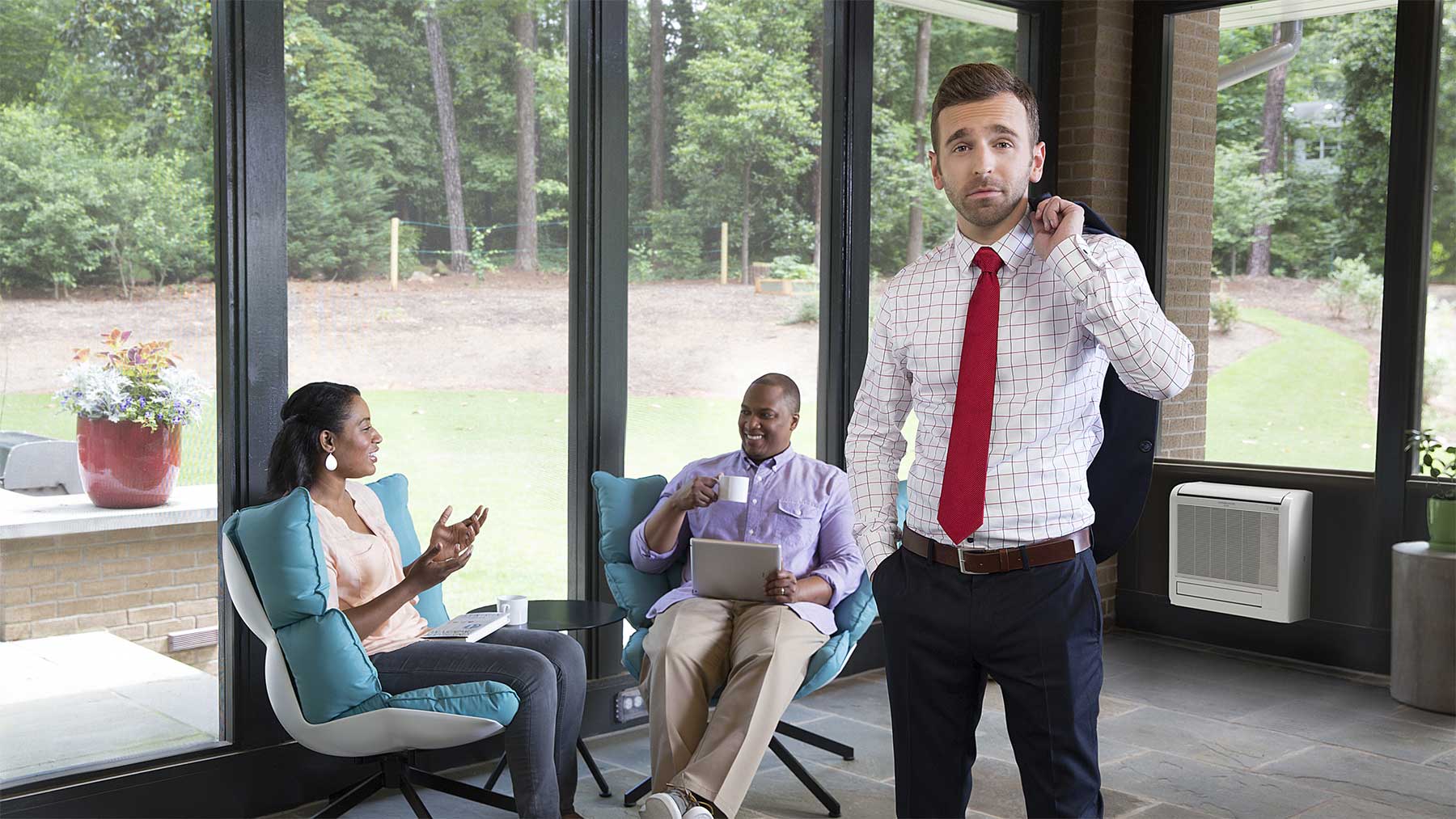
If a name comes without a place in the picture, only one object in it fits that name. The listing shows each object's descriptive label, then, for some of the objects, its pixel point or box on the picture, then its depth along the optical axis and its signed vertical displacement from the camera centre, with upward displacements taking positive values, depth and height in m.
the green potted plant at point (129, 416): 3.37 -0.22
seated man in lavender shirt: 3.32 -0.80
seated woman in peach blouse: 3.17 -0.68
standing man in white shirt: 2.02 -0.19
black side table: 3.64 -0.83
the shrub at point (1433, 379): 5.16 -0.13
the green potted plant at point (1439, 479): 4.80 -0.53
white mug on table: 3.58 -0.77
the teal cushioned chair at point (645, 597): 3.67 -0.80
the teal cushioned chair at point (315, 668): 3.01 -0.81
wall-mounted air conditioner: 5.29 -0.88
